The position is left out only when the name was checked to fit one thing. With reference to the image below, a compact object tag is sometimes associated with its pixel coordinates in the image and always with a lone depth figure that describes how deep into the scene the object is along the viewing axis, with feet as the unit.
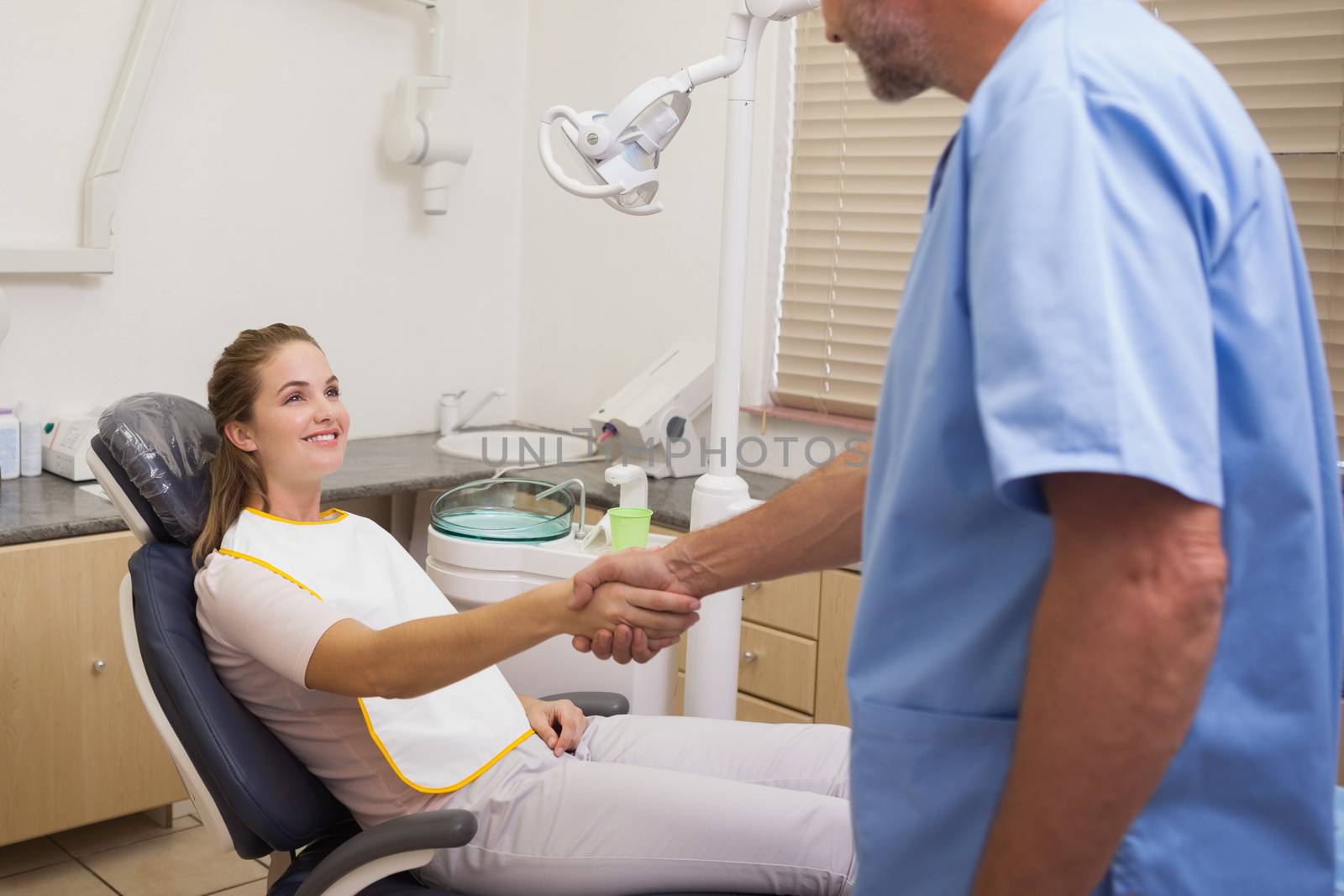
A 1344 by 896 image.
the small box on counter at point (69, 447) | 8.94
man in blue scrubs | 2.22
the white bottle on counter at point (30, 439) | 9.06
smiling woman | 5.05
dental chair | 4.90
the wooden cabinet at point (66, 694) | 7.79
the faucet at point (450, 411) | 11.81
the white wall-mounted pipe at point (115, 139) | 9.12
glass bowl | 7.77
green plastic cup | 7.38
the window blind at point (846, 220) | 9.72
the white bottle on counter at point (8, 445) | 8.90
